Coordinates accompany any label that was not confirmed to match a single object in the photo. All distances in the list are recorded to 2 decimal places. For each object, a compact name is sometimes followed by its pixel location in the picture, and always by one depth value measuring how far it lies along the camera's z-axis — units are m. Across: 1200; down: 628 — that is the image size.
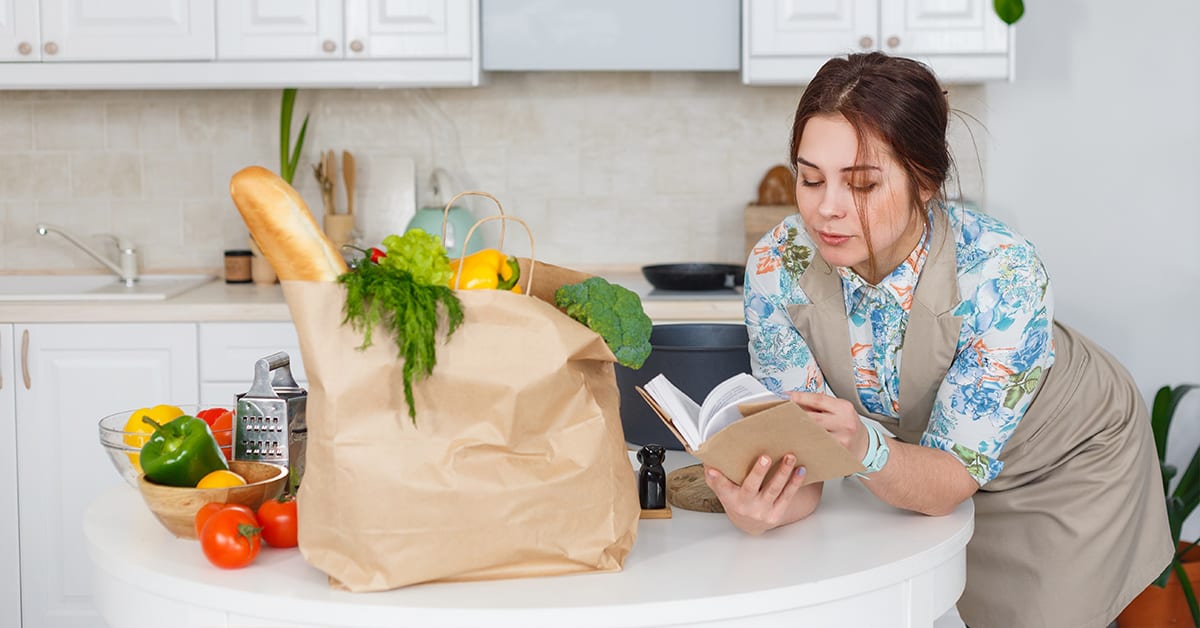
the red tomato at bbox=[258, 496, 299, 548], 1.29
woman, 1.46
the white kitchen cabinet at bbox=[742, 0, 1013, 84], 3.10
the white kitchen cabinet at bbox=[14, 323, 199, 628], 2.98
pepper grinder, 1.47
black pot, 1.76
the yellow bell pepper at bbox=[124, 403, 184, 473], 1.38
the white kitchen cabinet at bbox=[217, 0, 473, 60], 3.09
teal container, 3.34
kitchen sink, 3.03
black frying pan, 3.14
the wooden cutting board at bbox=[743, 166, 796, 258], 3.43
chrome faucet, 3.41
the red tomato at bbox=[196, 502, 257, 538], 1.26
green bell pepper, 1.30
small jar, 3.38
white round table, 1.15
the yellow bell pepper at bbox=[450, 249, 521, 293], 1.20
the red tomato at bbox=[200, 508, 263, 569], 1.21
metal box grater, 1.39
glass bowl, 1.38
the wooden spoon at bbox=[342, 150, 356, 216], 3.46
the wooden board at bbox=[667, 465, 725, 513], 1.50
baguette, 1.14
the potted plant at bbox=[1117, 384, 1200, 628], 3.05
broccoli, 1.23
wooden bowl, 1.28
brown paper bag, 1.13
